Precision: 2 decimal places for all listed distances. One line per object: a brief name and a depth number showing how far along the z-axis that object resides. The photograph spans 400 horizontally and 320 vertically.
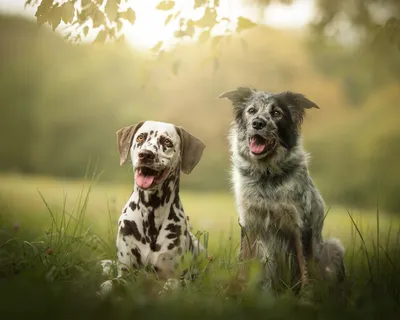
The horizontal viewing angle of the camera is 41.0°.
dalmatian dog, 4.39
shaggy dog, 4.98
